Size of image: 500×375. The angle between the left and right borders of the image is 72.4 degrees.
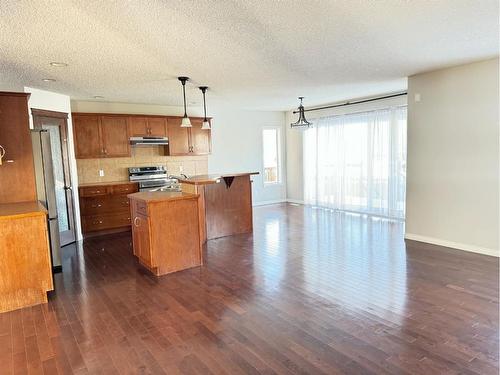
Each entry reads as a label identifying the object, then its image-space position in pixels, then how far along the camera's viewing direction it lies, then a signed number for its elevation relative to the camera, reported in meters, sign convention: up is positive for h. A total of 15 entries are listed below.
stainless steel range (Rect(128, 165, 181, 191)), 6.43 -0.29
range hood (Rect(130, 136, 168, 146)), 6.42 +0.41
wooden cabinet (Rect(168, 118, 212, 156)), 6.89 +0.45
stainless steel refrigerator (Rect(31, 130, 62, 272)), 4.12 -0.19
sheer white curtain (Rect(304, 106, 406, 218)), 6.31 -0.15
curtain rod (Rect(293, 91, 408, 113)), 6.24 +1.08
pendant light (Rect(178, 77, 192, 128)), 4.56 +0.54
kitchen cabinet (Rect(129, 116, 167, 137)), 6.42 +0.69
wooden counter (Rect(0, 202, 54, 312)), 3.14 -0.87
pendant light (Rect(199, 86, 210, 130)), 5.07 +1.11
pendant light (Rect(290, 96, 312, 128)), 6.83 +0.69
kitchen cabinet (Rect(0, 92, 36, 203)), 3.99 +0.19
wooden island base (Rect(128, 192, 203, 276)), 3.90 -0.81
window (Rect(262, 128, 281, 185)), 8.86 +0.08
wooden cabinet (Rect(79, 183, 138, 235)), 5.79 -0.76
